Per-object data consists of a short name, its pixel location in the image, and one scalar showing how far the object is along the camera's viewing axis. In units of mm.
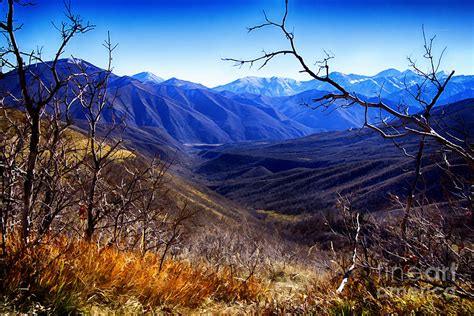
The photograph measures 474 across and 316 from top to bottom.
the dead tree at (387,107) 2717
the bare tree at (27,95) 3619
